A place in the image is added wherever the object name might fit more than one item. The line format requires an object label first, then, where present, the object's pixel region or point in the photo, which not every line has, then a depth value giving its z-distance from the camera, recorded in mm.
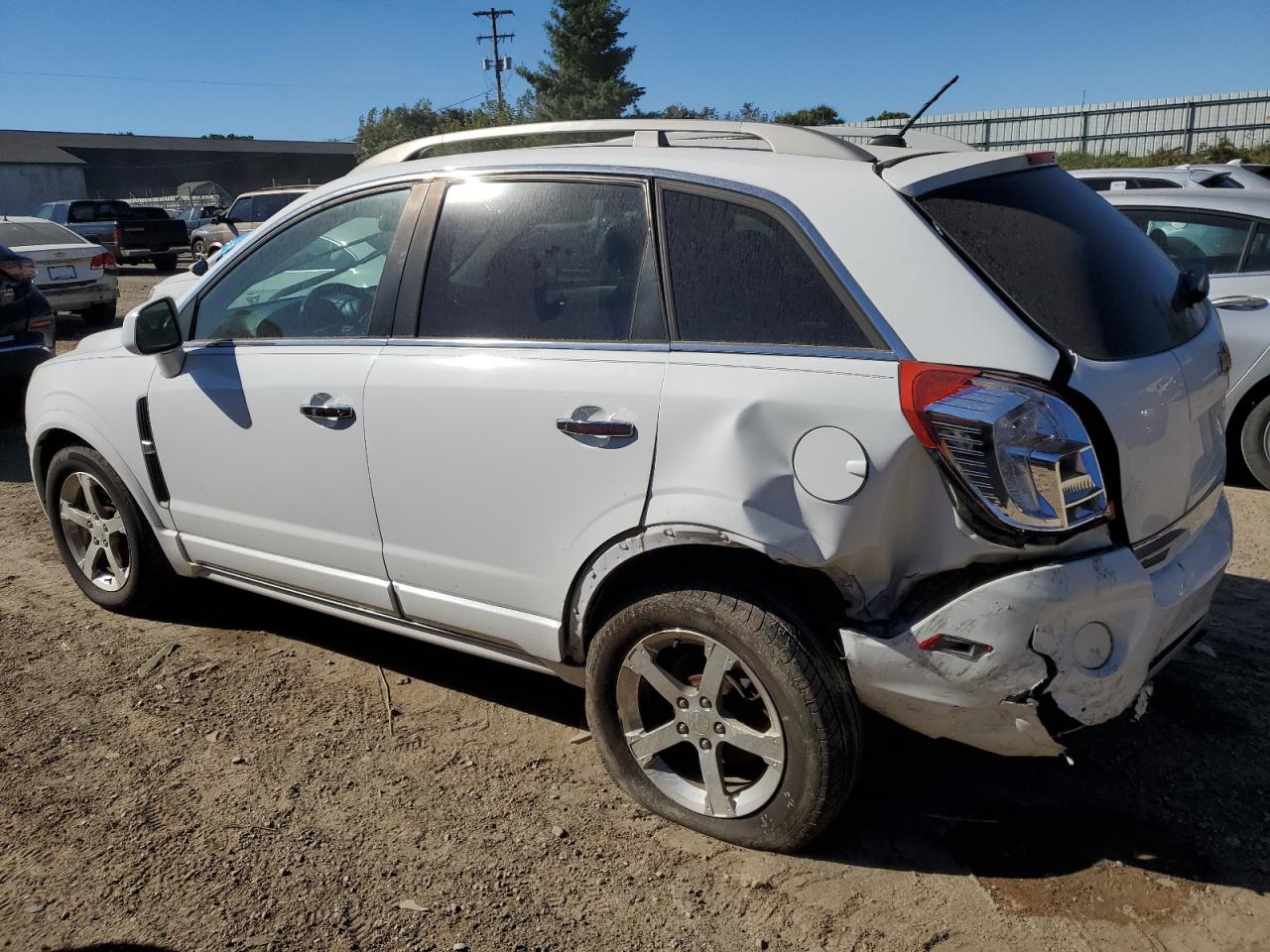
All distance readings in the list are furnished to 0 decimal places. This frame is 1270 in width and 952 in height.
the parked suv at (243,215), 20602
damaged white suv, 2412
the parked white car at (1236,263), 5859
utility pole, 56906
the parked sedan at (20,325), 8211
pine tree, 46781
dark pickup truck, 23797
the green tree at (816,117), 34700
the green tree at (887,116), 25702
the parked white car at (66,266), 13359
